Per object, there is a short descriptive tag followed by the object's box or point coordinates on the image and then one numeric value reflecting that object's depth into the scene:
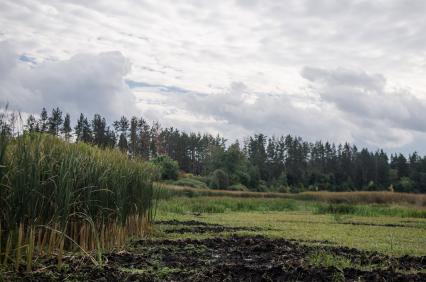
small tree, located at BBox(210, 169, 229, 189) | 49.95
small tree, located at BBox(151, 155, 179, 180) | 48.47
